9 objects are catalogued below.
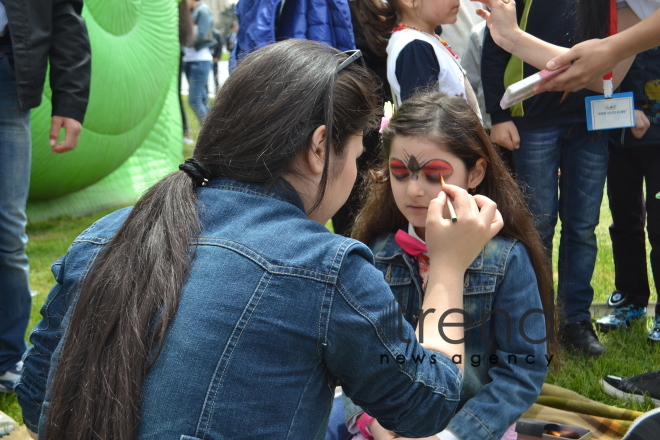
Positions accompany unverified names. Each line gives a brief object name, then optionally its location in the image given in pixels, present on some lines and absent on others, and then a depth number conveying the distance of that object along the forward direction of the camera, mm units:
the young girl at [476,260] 1712
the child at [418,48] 2523
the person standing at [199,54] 7922
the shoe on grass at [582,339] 2811
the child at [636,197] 2812
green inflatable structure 4961
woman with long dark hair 1046
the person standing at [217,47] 9055
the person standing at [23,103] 2490
